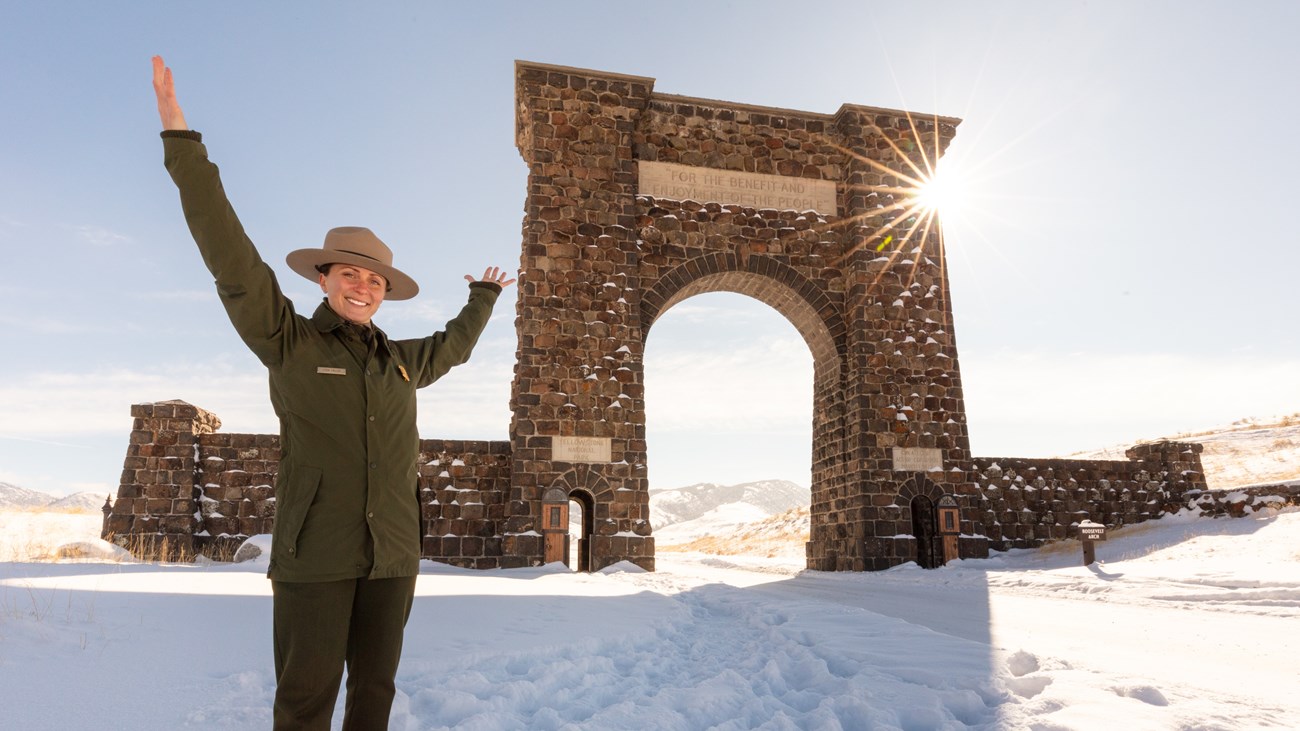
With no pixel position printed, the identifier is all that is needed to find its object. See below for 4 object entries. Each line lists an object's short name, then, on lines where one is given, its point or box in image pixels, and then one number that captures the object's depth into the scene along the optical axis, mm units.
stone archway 13539
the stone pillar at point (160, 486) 12094
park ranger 2170
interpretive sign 11453
